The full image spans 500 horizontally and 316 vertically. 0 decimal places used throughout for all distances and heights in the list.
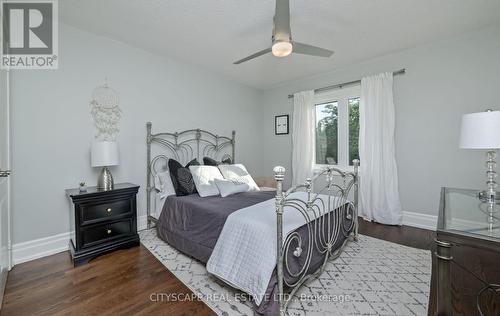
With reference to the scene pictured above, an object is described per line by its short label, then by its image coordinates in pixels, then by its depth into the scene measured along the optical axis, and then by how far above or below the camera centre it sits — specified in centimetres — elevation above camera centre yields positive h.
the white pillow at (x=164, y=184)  289 -37
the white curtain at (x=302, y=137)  425 +39
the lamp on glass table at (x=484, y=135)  162 +16
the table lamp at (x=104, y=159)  248 -3
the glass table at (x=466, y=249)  97 -41
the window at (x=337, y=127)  383 +54
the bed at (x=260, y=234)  154 -70
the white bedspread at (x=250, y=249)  154 -71
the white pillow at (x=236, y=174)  310 -26
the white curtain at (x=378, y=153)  333 +5
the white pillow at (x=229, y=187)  277 -39
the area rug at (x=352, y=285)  162 -111
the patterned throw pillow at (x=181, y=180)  282 -31
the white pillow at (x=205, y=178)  275 -29
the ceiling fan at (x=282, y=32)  179 +104
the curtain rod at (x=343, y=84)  328 +125
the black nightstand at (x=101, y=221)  225 -72
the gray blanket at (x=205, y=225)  167 -73
